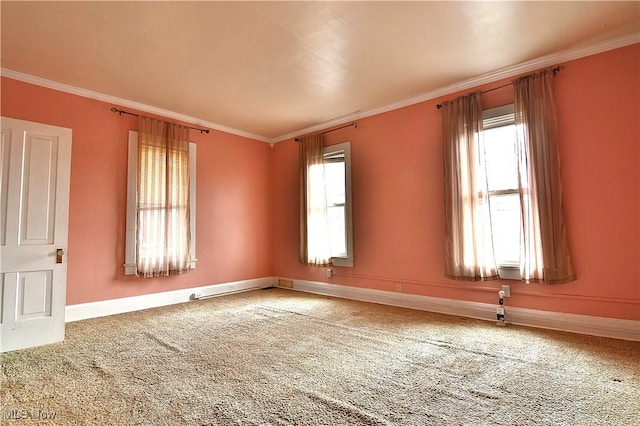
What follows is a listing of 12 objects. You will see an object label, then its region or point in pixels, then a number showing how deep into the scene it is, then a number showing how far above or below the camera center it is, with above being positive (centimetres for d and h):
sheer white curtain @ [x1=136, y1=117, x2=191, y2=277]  437 +57
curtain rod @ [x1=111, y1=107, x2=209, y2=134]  427 +170
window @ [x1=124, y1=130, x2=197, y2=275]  429 +32
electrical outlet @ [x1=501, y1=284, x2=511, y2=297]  359 -63
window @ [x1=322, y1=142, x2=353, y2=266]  502 +57
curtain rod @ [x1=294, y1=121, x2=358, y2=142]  507 +172
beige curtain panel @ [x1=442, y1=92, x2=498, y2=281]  370 +42
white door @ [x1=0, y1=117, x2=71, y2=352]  296 +11
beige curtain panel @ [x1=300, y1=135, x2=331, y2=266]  519 +49
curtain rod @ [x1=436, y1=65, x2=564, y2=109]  335 +164
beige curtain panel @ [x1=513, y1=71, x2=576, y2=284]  324 +46
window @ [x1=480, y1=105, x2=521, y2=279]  365 +56
